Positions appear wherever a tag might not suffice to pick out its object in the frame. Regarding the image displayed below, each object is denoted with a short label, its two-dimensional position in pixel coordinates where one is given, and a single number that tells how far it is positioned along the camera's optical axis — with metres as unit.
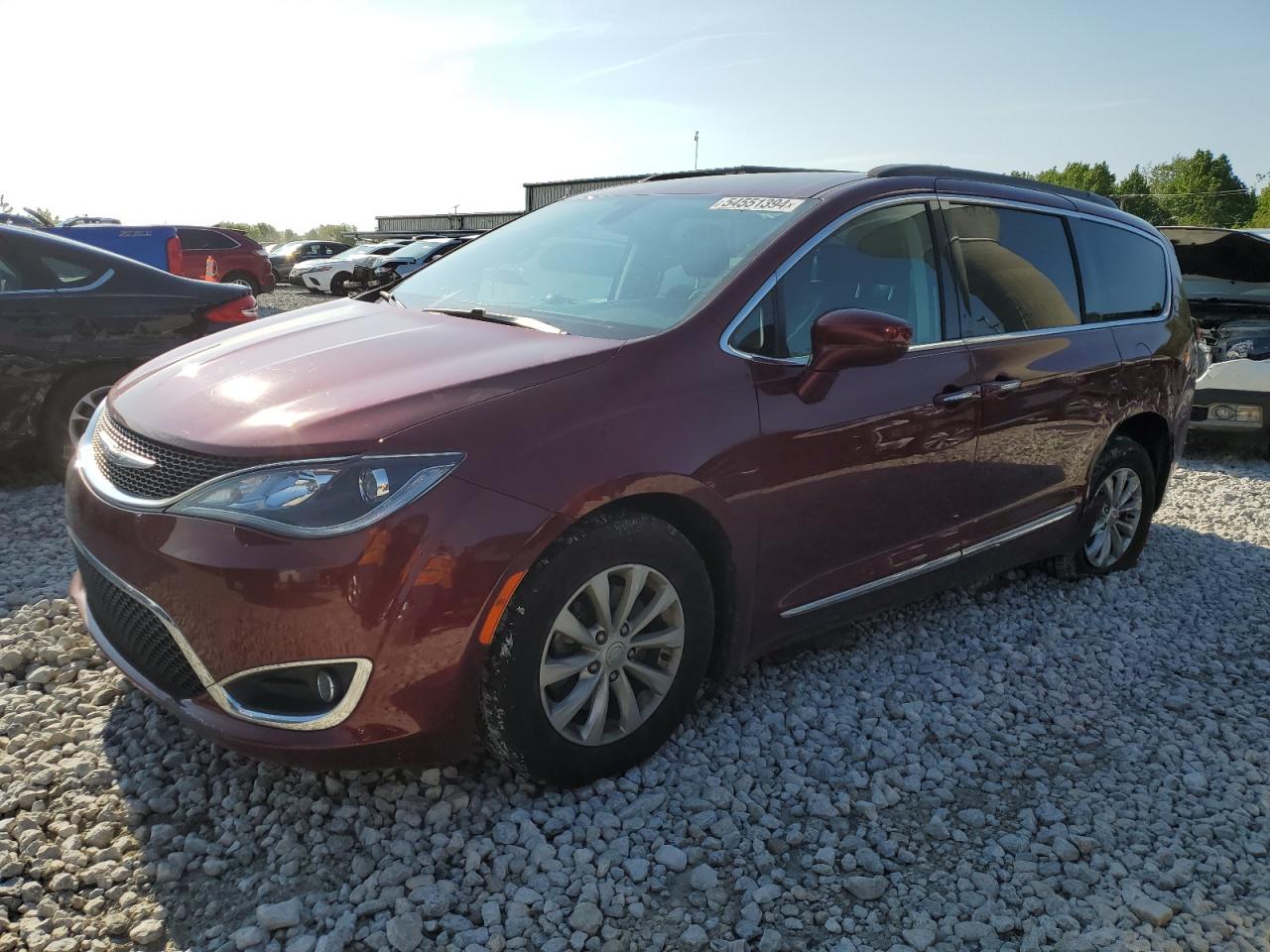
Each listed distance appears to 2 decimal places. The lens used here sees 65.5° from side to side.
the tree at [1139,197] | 88.94
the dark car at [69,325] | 5.19
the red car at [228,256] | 18.45
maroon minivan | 2.29
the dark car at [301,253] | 26.34
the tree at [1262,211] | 81.81
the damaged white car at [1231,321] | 7.72
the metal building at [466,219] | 34.12
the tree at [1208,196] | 91.56
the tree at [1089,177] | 101.94
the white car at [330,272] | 22.80
